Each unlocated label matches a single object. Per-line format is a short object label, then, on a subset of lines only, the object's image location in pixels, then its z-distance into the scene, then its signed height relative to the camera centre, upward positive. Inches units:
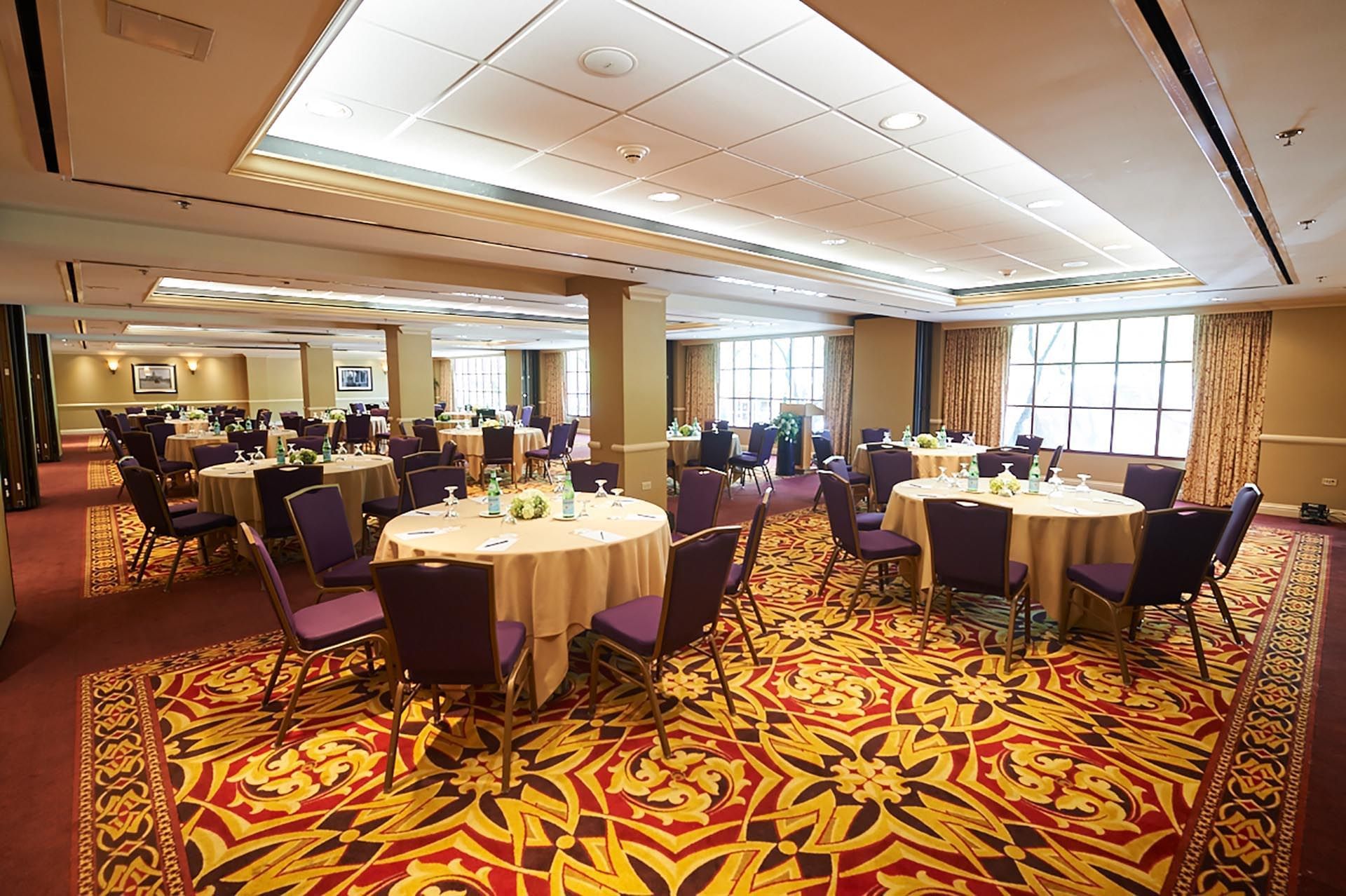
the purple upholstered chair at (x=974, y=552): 143.0 -37.3
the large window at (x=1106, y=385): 373.7 +2.8
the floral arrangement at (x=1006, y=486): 183.5 -27.7
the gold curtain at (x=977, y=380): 417.7 +6.1
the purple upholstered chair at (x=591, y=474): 210.7 -28.4
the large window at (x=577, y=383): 753.0 +4.9
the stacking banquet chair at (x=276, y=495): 196.9 -33.3
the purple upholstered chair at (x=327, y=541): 141.0 -36.1
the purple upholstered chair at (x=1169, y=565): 133.0 -37.4
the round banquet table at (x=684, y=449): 358.9 -34.5
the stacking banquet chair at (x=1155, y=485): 202.4 -30.8
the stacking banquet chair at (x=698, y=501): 175.9 -31.5
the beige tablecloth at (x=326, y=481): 218.7 -36.0
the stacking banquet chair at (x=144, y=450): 297.9 -30.2
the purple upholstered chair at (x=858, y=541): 169.8 -42.0
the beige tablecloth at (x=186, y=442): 369.7 -32.3
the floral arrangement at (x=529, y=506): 146.1 -27.2
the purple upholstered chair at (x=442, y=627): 92.9 -35.8
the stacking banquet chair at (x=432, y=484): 200.4 -30.7
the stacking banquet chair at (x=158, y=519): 195.2 -42.8
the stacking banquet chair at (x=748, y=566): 142.1 -39.8
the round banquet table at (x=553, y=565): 119.7 -34.8
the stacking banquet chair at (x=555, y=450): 403.5 -40.1
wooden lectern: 450.6 -29.6
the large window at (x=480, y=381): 887.1 +8.3
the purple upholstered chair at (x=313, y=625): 108.4 -43.0
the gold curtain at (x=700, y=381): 619.5 +7.2
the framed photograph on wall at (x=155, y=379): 764.0 +8.1
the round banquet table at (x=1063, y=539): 159.8 -37.8
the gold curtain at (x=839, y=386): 513.0 +2.4
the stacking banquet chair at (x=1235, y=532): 154.0 -34.5
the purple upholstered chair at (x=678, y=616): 105.8 -40.5
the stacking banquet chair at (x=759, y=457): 360.8 -39.1
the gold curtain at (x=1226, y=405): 327.6 -7.5
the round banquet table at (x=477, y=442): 394.9 -35.2
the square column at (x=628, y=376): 285.3 +5.2
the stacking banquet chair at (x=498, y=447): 366.9 -34.2
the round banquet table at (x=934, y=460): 303.3 -33.7
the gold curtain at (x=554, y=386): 768.9 +2.4
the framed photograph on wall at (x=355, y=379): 883.4 +10.6
